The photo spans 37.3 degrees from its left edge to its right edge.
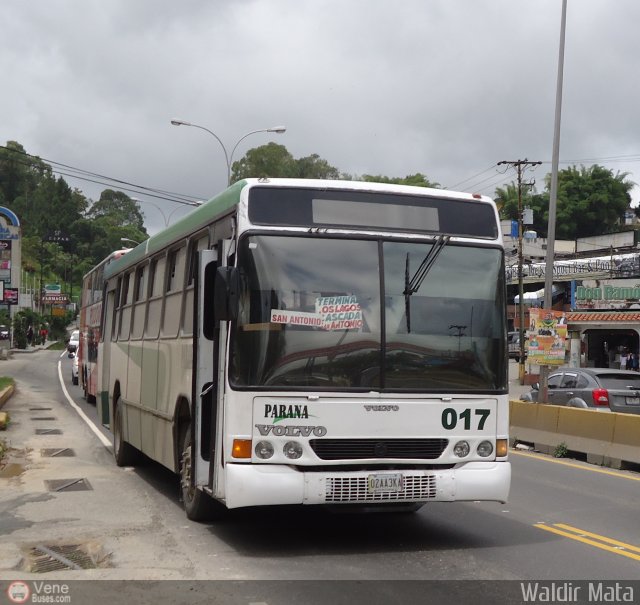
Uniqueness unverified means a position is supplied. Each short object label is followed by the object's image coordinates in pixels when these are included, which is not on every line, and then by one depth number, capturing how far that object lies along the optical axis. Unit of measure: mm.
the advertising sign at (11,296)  64650
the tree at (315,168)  91988
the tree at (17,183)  158000
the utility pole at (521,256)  47709
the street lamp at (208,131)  31977
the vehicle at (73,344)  51788
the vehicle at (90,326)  25372
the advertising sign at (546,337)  20391
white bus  7906
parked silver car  18641
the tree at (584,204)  97875
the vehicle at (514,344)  65062
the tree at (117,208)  178000
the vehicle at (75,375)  39219
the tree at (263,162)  81938
